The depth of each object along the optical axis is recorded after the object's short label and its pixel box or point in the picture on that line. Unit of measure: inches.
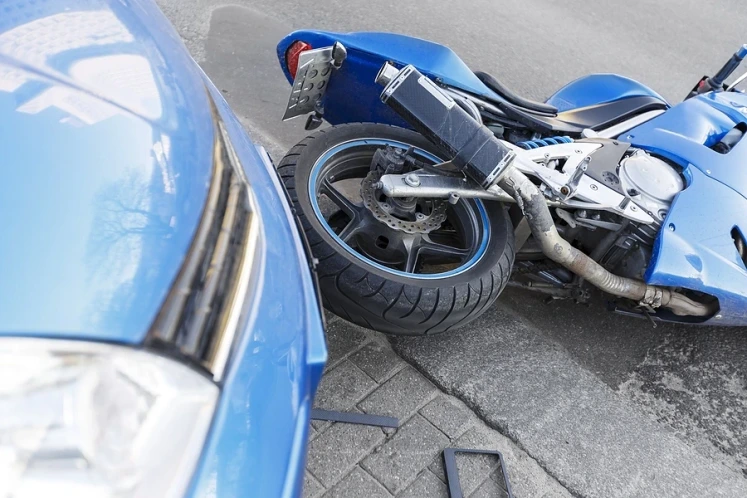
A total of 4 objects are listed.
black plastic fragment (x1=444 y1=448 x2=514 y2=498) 77.6
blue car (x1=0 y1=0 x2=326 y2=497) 35.2
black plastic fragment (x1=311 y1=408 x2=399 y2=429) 82.2
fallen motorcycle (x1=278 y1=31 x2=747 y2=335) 80.5
